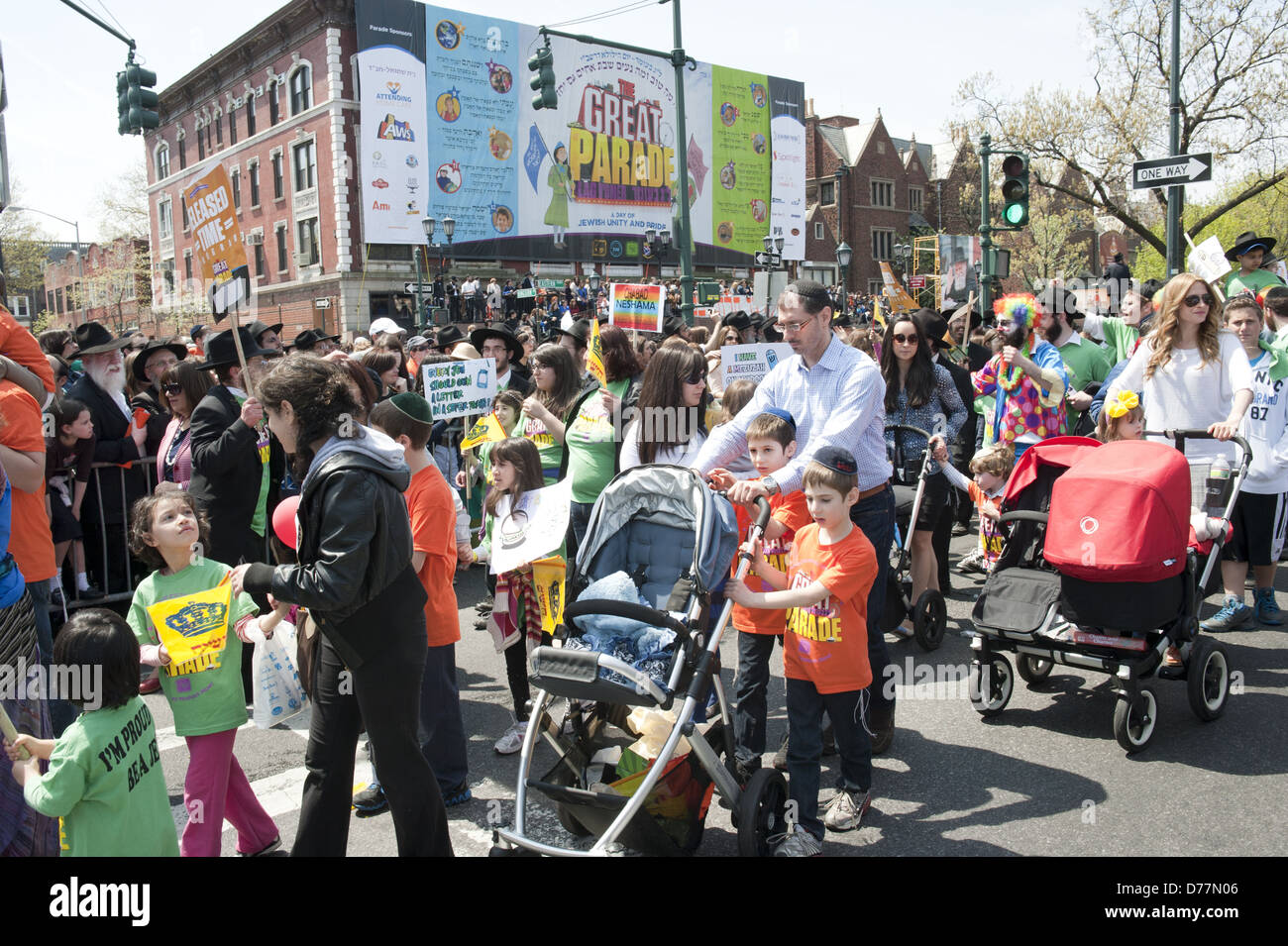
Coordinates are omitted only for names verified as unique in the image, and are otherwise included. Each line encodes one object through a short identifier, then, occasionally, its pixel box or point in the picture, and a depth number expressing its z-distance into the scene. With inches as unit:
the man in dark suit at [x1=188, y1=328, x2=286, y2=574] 216.8
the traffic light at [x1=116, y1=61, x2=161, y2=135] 510.6
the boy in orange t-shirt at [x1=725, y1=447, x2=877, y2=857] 146.8
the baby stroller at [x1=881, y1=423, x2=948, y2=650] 237.6
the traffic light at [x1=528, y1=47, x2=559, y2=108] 574.2
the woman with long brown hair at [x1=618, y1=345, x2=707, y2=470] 199.3
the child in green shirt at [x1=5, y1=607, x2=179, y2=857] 112.8
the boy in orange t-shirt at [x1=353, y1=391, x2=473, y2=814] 165.2
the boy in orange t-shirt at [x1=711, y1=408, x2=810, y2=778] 167.6
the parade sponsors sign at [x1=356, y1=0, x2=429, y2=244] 1385.3
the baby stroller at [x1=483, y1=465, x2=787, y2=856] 129.9
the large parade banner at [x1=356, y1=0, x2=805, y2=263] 1418.6
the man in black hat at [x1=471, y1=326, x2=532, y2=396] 344.5
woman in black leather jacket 122.1
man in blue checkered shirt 170.4
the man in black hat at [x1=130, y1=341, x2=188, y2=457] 313.9
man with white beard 283.1
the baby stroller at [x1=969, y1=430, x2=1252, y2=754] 175.3
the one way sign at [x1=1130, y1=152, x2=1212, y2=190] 394.3
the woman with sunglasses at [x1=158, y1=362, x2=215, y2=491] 249.9
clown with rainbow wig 283.0
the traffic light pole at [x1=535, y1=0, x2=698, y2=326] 541.6
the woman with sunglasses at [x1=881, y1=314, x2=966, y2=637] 259.0
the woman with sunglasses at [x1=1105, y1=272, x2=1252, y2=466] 221.1
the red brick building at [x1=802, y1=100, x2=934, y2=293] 2490.2
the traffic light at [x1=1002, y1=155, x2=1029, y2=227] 483.2
